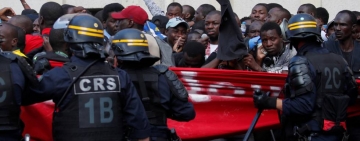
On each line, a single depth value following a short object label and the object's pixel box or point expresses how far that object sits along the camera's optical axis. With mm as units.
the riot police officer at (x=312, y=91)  7961
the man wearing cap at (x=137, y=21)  9328
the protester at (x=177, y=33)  10867
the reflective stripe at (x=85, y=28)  7051
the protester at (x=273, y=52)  9523
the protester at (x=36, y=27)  11344
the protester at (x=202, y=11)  13391
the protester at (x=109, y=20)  10516
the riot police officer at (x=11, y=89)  6863
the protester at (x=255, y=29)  11023
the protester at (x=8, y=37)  8422
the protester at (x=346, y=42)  9769
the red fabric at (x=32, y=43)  9547
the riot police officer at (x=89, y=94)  6906
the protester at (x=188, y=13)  13750
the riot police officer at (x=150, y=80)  7465
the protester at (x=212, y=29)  10777
